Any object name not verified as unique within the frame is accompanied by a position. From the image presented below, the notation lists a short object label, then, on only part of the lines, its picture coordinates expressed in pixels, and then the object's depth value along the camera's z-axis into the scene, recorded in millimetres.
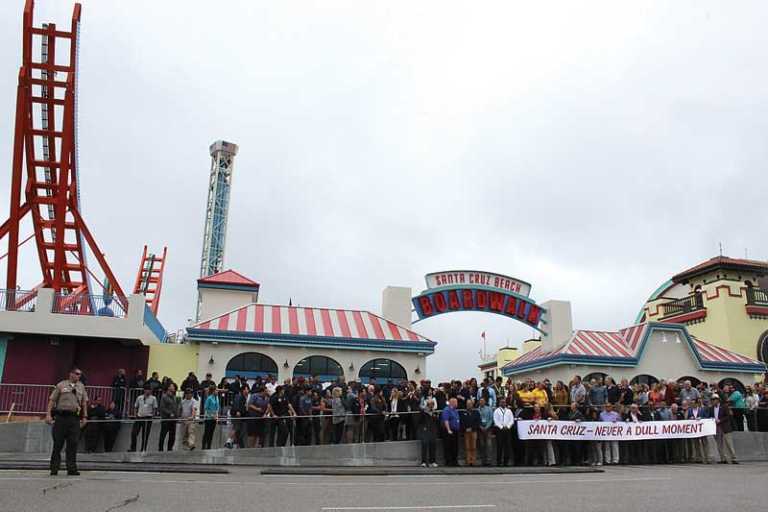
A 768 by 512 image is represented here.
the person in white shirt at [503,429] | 16266
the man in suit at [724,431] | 18328
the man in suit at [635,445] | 17906
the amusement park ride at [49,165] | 26219
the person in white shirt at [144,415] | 16297
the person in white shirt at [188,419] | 16250
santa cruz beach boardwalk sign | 27516
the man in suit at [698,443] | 18656
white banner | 16453
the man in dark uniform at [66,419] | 10992
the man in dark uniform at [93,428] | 16547
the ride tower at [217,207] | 63875
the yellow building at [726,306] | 35688
